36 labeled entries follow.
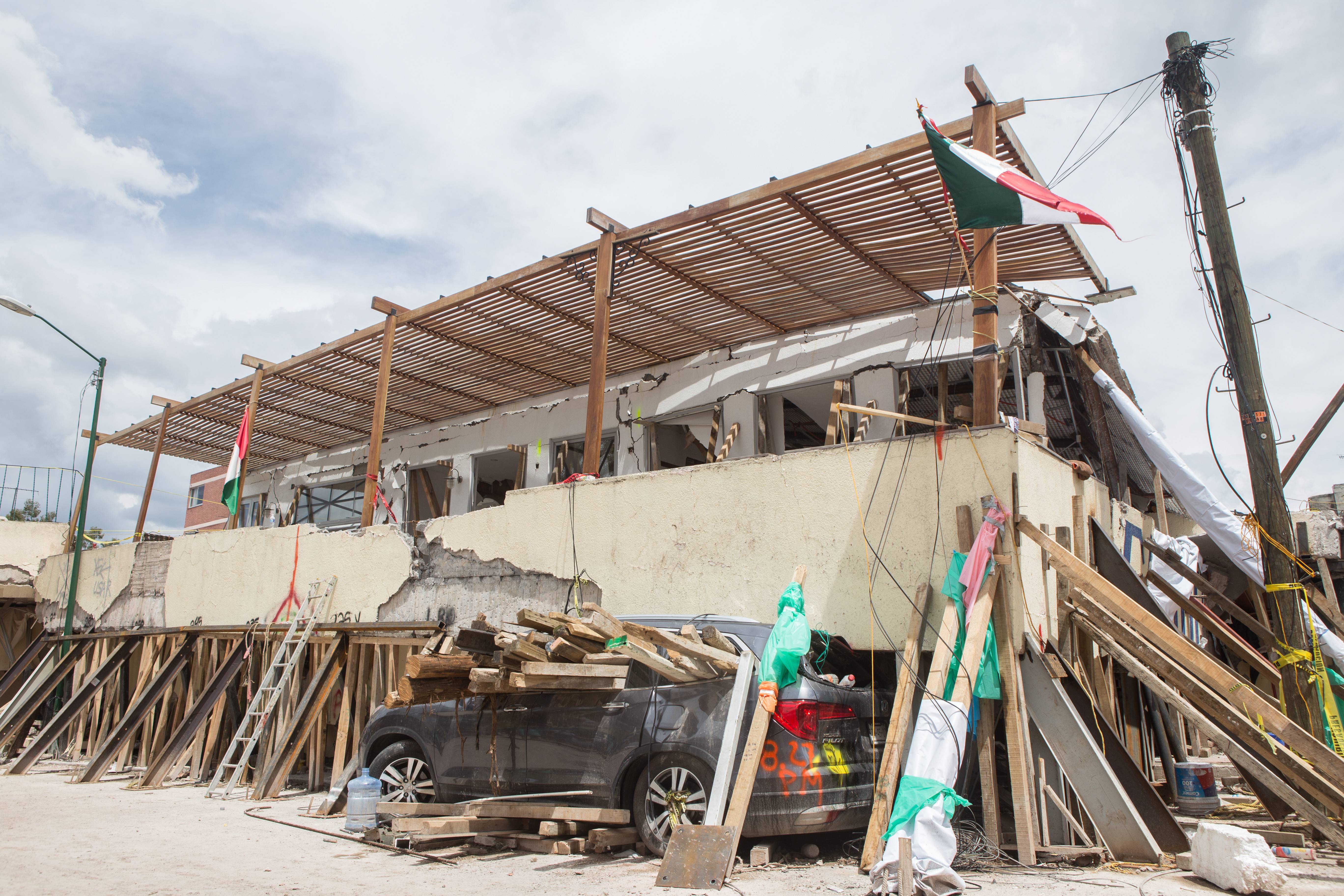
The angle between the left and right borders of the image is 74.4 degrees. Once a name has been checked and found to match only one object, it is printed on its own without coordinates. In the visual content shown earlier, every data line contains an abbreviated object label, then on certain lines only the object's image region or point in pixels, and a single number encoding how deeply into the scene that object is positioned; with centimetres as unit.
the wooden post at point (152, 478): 1759
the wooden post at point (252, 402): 1472
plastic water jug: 760
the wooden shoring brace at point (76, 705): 1252
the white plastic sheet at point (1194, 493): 1059
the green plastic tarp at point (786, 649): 620
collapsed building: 721
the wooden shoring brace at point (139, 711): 1154
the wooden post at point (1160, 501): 1308
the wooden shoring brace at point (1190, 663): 575
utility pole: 817
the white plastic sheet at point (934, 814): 504
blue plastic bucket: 764
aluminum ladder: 1042
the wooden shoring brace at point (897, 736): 575
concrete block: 484
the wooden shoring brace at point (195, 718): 1093
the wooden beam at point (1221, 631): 836
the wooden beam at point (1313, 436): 919
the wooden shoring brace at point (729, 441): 1310
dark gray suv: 600
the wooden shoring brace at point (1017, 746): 575
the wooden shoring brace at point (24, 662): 1591
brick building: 4122
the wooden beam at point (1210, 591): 954
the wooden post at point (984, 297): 738
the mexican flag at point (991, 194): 701
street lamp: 1405
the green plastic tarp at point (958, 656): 630
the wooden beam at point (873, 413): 708
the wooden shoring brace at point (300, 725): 1003
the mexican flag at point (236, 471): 1511
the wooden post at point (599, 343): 1021
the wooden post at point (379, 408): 1248
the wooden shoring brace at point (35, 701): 1399
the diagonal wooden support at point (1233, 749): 563
